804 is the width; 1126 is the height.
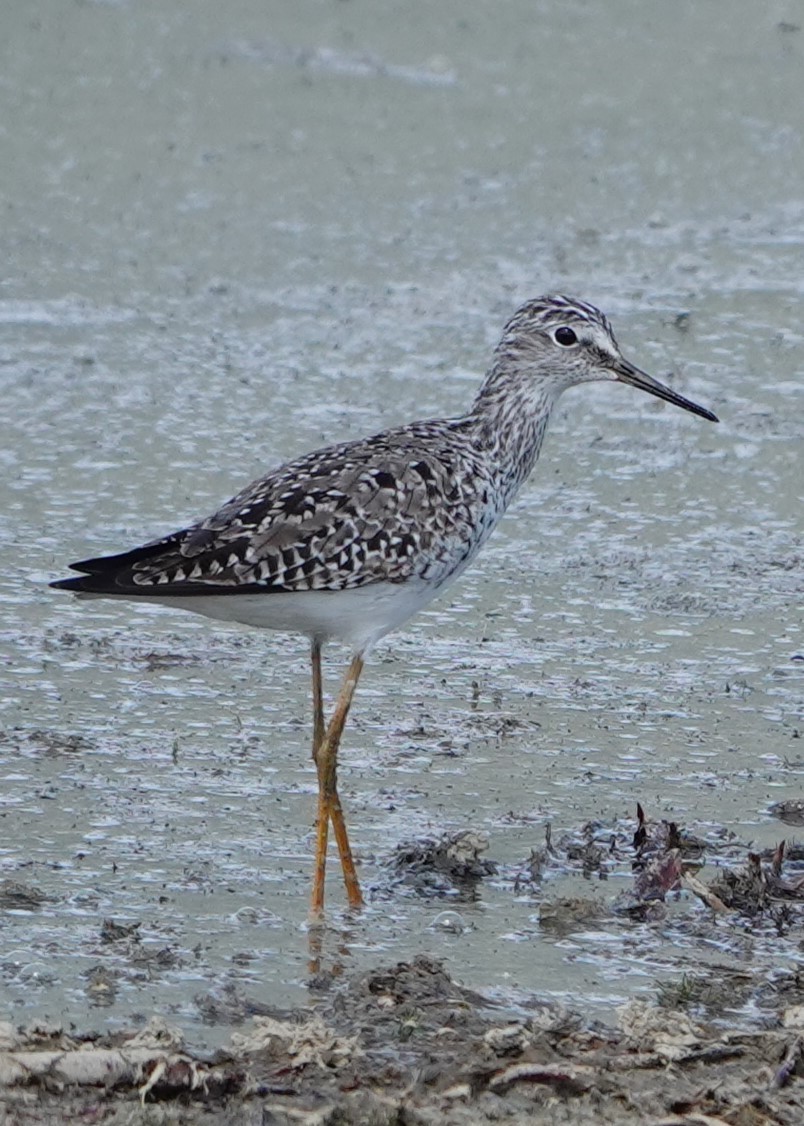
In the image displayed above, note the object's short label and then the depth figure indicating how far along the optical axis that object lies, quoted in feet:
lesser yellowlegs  38.68
